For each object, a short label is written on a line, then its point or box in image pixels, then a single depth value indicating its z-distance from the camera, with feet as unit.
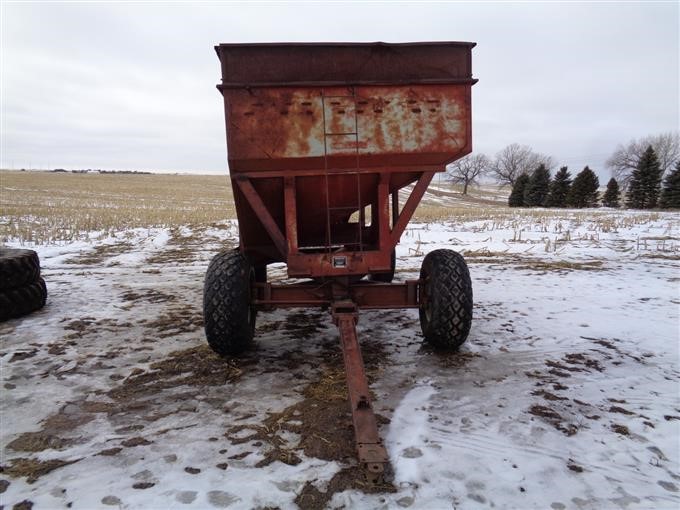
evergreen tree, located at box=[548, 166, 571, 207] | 135.54
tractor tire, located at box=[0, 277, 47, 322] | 16.78
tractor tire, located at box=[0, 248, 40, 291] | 16.89
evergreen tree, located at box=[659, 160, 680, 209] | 109.81
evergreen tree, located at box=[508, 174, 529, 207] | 152.56
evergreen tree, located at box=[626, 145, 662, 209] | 119.44
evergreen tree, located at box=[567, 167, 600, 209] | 129.08
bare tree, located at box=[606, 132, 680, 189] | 224.53
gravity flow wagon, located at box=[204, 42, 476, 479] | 12.80
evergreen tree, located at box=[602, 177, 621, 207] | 130.93
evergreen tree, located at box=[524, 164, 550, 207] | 143.43
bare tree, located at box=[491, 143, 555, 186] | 258.57
